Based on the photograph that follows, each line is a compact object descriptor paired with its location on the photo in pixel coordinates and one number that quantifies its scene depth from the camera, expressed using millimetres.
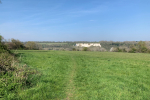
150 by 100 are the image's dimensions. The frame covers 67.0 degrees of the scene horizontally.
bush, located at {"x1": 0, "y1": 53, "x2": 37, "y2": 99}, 5781
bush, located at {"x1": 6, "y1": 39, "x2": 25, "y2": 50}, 53484
